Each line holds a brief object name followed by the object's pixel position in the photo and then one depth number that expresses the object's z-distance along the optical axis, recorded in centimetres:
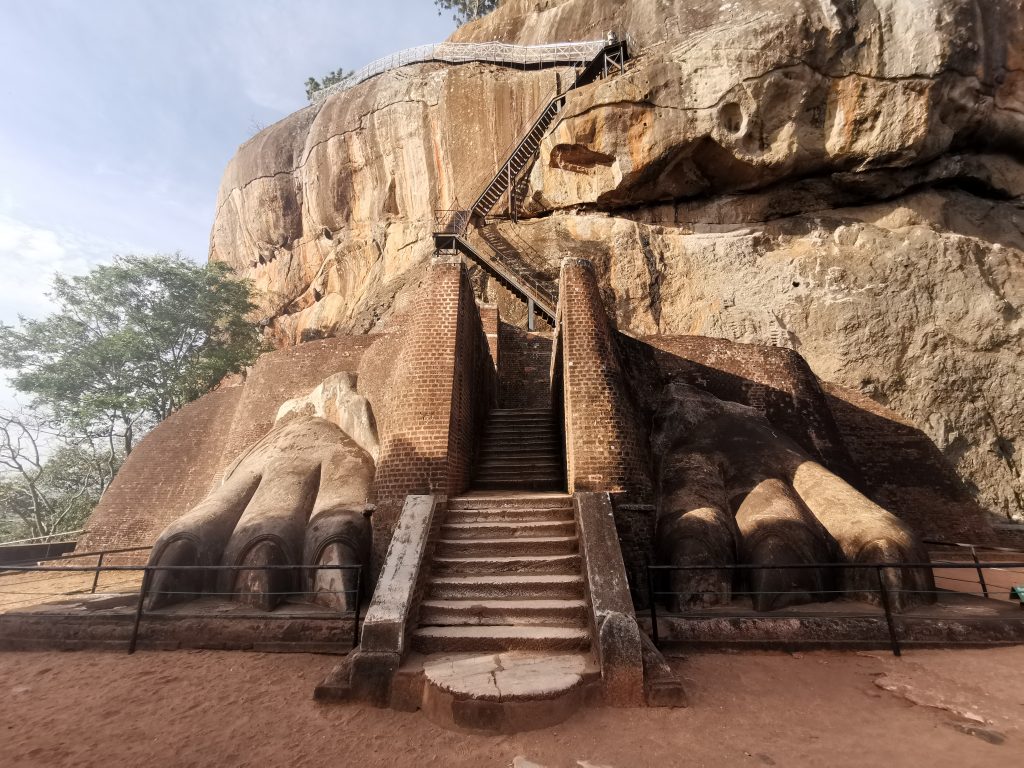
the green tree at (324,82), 3950
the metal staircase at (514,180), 2217
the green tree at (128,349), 1917
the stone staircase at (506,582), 457
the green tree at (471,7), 3612
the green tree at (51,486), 2070
